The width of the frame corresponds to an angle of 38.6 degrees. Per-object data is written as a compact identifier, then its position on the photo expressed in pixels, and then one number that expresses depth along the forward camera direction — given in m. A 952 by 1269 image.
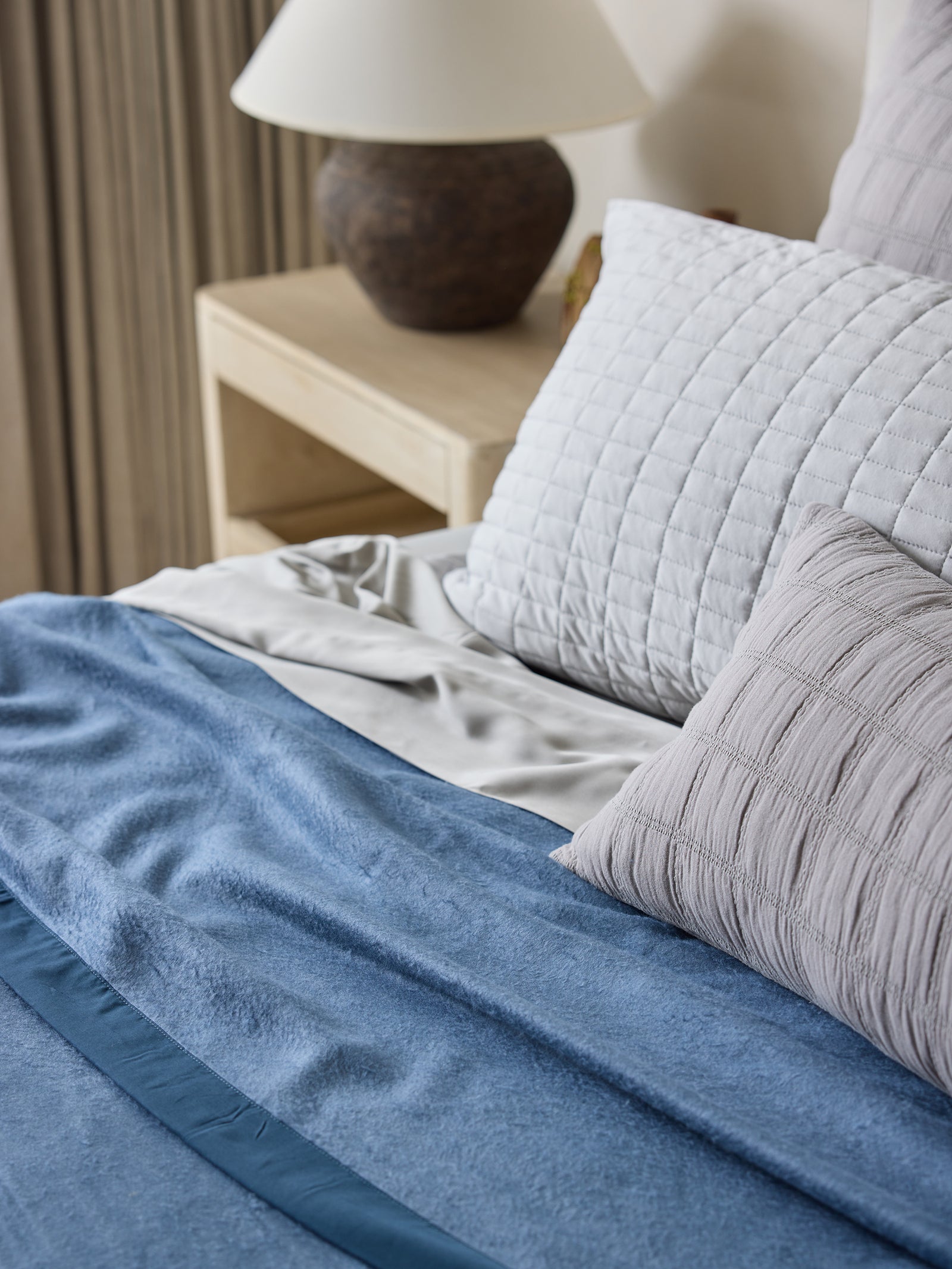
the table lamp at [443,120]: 1.58
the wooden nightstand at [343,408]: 1.62
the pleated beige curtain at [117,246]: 2.14
